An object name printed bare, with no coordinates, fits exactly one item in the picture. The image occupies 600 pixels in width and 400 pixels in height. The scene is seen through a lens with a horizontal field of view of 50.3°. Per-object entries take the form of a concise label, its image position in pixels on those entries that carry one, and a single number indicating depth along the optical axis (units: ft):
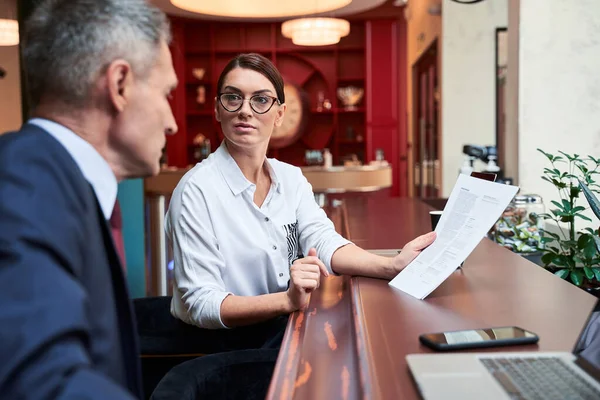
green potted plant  5.61
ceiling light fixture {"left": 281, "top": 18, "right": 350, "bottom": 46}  23.85
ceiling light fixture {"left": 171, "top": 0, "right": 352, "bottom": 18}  22.49
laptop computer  2.64
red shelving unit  33.88
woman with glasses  5.37
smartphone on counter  3.34
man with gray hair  2.08
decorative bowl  33.81
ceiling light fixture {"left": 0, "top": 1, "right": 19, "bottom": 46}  11.16
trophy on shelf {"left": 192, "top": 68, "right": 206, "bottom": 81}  33.73
